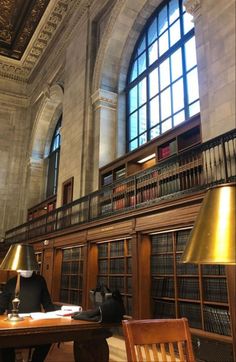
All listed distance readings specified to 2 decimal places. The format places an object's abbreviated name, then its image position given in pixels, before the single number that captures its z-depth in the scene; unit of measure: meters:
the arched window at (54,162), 15.36
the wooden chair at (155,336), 1.85
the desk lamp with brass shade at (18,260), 3.23
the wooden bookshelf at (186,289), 4.66
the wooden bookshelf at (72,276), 8.41
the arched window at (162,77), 8.20
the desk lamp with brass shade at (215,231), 1.03
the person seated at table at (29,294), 4.02
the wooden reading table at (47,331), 2.93
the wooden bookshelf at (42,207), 13.43
